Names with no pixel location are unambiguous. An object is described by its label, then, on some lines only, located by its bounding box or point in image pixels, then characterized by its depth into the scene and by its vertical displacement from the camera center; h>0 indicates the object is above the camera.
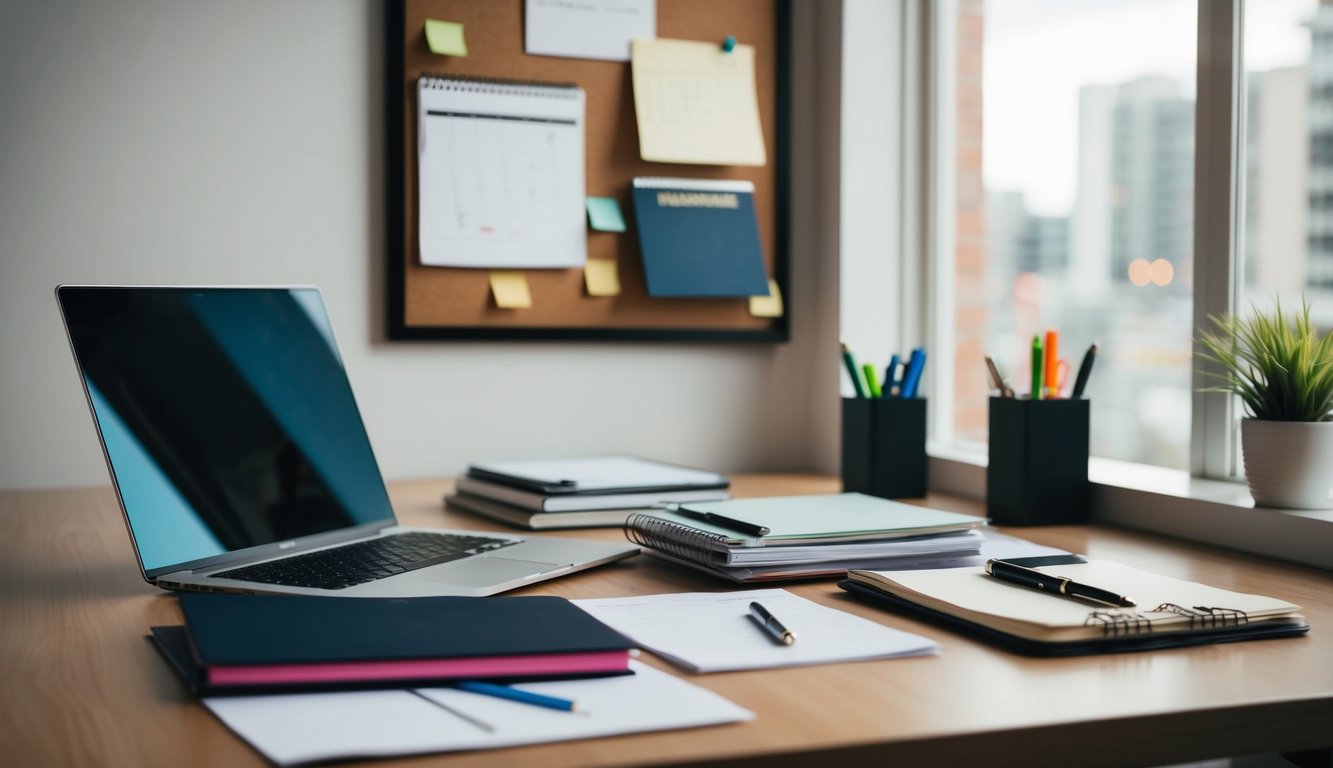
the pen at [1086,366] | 1.28 -0.03
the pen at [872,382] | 1.47 -0.06
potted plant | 1.05 -0.07
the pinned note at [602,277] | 1.66 +0.08
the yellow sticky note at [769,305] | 1.76 +0.05
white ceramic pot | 1.06 -0.12
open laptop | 0.94 -0.11
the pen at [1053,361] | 1.31 -0.03
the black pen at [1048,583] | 0.81 -0.18
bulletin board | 1.58 +0.23
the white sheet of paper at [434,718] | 0.57 -0.20
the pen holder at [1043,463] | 1.27 -0.14
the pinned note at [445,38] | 1.56 +0.40
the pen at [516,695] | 0.63 -0.20
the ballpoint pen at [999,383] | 1.32 -0.05
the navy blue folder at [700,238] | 1.68 +0.14
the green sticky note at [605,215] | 1.66 +0.17
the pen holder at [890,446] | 1.45 -0.14
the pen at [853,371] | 1.48 -0.05
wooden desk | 0.58 -0.21
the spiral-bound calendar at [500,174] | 1.59 +0.23
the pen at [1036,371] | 1.30 -0.04
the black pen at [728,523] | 0.98 -0.17
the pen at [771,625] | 0.77 -0.20
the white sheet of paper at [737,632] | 0.74 -0.21
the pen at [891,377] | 1.46 -0.05
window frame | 1.14 +0.10
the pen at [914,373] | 1.45 -0.05
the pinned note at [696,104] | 1.68 +0.34
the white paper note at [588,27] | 1.64 +0.44
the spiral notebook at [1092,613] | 0.76 -0.19
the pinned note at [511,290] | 1.61 +0.06
